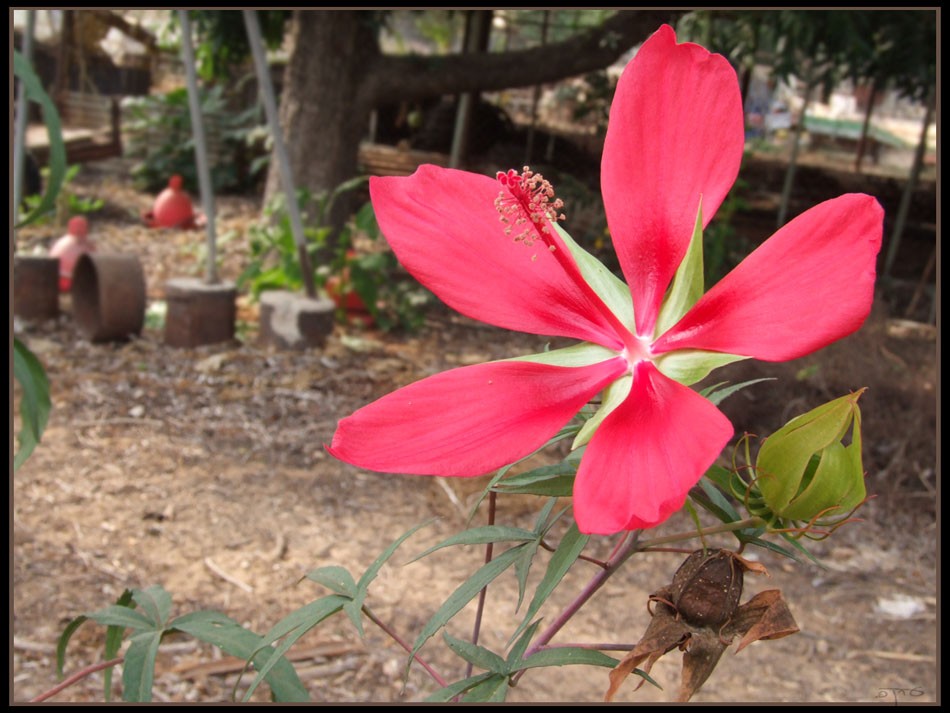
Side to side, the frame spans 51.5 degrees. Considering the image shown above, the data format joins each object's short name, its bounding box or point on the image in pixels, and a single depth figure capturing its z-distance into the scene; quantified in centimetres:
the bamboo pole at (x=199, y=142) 237
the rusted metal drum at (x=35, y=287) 296
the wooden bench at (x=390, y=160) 531
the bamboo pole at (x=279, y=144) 249
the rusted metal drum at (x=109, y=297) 279
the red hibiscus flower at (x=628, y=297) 36
